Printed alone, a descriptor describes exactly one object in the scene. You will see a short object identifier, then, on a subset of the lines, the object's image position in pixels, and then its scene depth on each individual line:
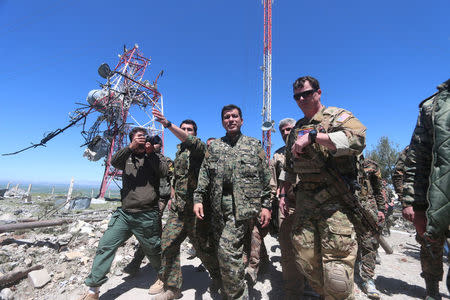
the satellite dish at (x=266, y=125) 12.23
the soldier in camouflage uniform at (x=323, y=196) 1.63
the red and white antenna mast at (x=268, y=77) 15.89
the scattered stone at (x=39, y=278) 3.04
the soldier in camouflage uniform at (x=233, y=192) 2.11
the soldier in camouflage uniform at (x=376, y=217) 3.03
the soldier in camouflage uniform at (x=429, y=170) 1.19
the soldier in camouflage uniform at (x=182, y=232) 2.70
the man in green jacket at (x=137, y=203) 2.79
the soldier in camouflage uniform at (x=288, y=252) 2.56
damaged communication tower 15.48
